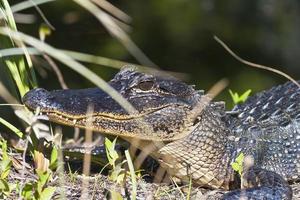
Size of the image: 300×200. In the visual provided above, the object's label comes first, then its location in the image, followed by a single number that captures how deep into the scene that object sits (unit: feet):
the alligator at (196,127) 34.83
